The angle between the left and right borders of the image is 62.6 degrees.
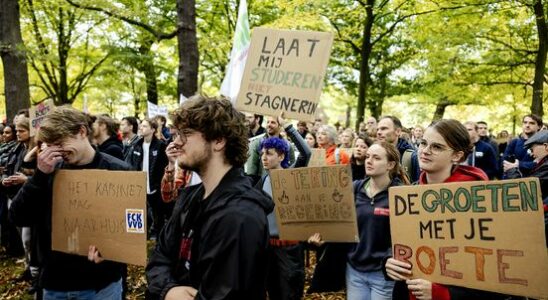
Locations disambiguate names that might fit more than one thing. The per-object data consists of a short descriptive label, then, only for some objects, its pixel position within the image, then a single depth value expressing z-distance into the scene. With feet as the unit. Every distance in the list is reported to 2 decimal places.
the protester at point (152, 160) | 27.09
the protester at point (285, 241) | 11.92
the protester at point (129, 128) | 29.55
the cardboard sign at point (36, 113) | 17.19
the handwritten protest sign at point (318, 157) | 22.96
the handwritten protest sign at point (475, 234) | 7.77
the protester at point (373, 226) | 12.37
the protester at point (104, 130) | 20.77
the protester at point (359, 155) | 19.83
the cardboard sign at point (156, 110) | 38.80
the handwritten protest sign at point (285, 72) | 13.96
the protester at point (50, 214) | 10.11
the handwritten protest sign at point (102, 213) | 9.73
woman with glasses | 9.92
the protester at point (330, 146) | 24.27
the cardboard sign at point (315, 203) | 12.16
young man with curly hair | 6.42
